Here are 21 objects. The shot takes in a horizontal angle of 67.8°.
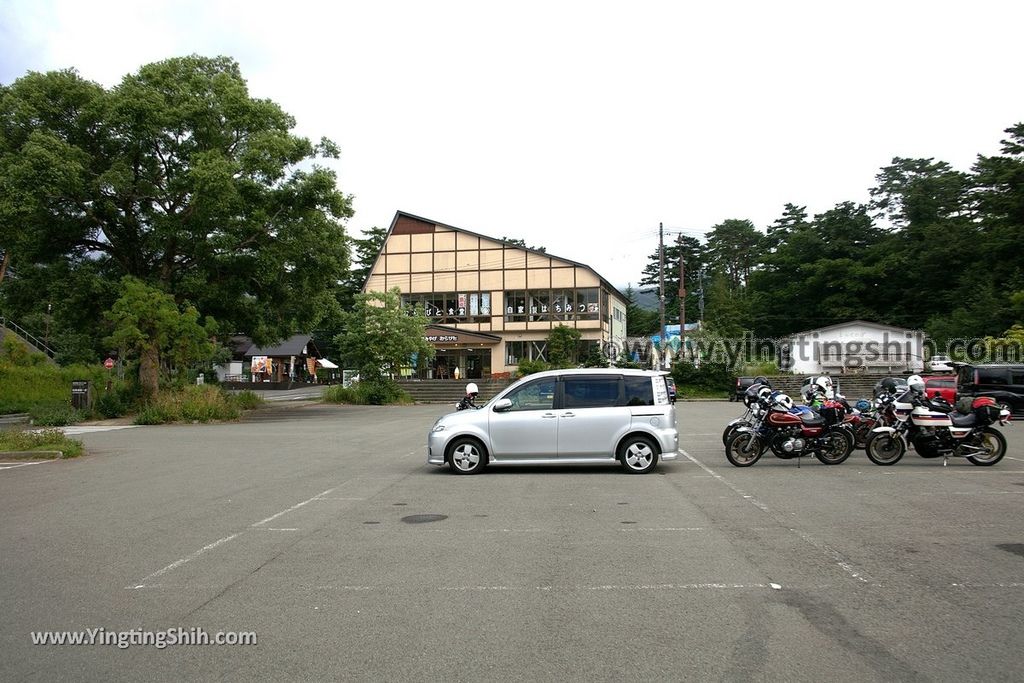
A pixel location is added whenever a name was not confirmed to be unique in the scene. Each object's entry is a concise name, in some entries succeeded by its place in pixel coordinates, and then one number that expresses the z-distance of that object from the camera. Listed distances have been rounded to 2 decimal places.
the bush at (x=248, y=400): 35.61
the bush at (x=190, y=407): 26.25
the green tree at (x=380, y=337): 42.06
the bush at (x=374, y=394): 42.56
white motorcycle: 13.08
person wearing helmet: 19.74
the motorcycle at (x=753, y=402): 13.38
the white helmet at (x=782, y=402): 13.27
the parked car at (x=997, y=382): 23.88
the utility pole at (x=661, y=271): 46.09
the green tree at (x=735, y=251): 92.81
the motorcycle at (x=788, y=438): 13.22
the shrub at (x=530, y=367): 46.94
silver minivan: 12.23
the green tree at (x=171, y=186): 25.39
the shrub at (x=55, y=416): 25.45
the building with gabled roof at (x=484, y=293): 55.00
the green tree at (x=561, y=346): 50.47
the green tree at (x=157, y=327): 25.20
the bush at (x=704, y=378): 48.56
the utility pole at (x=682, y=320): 49.97
